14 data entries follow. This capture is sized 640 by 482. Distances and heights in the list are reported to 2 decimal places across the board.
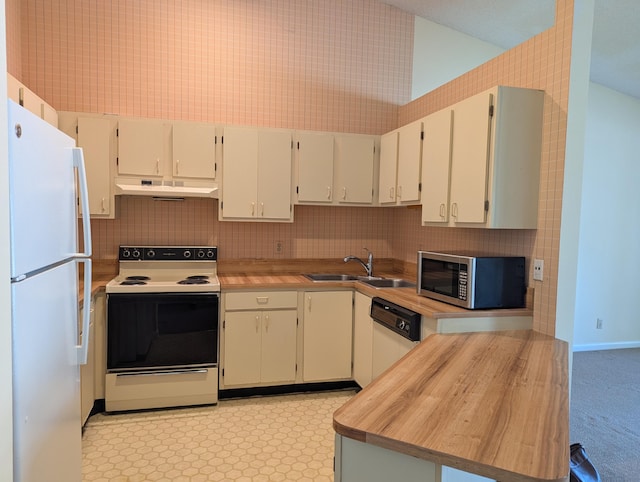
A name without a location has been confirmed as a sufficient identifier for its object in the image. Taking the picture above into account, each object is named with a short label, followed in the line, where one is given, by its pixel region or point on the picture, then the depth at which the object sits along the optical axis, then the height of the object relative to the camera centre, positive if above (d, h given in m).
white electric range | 3.02 -0.91
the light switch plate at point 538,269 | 2.37 -0.23
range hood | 3.24 +0.23
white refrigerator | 1.16 -0.27
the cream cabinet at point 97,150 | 3.21 +0.49
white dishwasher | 2.55 -0.69
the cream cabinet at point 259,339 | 3.28 -0.93
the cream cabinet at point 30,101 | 2.41 +0.70
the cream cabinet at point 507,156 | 2.34 +0.40
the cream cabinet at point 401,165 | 3.14 +0.47
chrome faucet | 3.87 -0.36
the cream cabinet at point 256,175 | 3.48 +0.37
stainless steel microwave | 2.40 -0.31
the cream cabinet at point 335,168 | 3.65 +0.47
